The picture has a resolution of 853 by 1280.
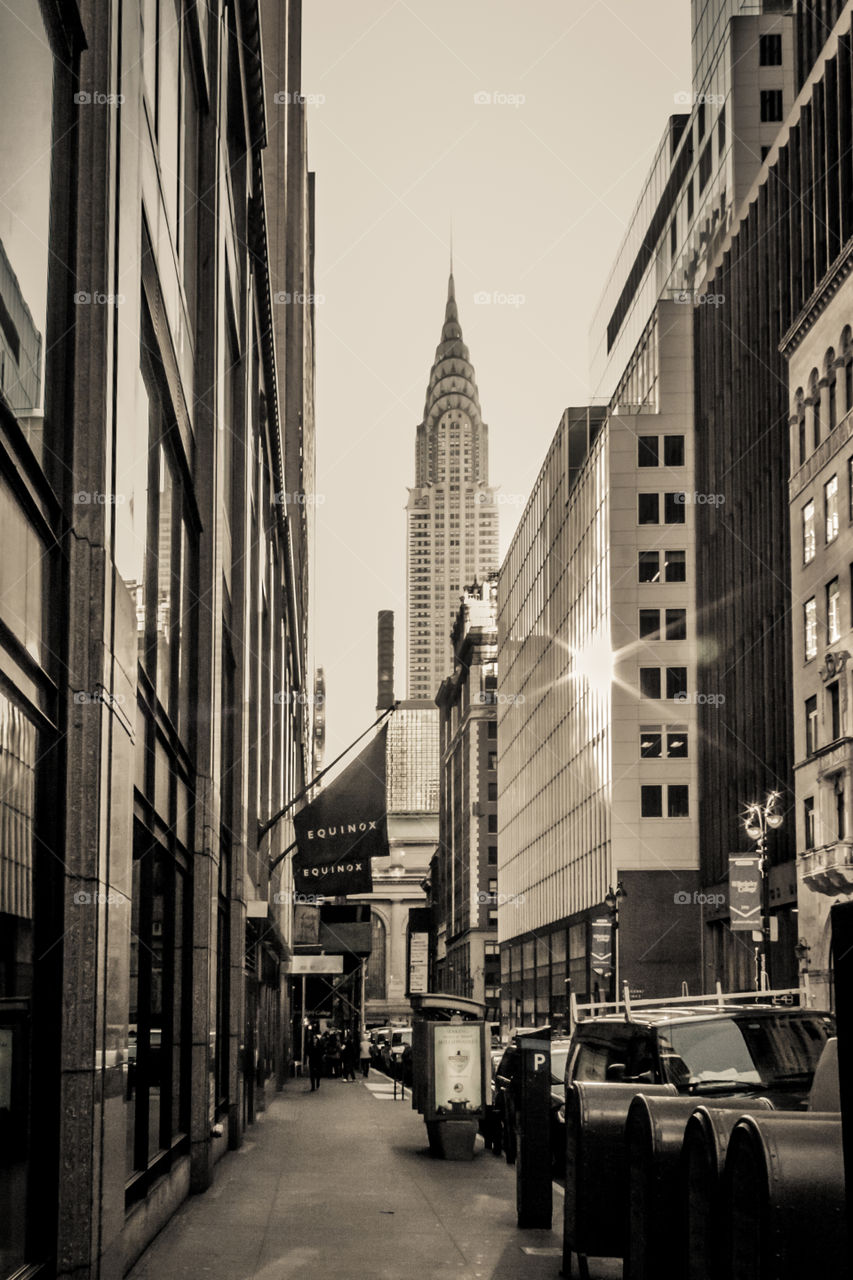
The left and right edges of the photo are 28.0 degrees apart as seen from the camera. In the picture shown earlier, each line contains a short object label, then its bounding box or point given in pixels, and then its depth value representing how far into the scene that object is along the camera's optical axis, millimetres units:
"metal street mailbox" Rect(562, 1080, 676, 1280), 10875
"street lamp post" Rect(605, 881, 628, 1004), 57662
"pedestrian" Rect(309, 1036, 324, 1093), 47438
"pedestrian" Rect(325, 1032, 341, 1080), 62438
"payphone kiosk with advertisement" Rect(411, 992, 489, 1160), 23109
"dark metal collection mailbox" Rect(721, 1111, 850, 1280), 6434
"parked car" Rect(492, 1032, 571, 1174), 22344
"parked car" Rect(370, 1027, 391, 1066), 85556
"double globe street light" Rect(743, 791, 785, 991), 47438
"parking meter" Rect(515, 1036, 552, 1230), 15039
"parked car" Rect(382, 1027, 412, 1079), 54544
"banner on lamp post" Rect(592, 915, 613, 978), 64750
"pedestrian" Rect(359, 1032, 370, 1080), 70575
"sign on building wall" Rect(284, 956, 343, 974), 46125
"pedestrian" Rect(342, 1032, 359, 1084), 61966
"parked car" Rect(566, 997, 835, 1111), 13227
